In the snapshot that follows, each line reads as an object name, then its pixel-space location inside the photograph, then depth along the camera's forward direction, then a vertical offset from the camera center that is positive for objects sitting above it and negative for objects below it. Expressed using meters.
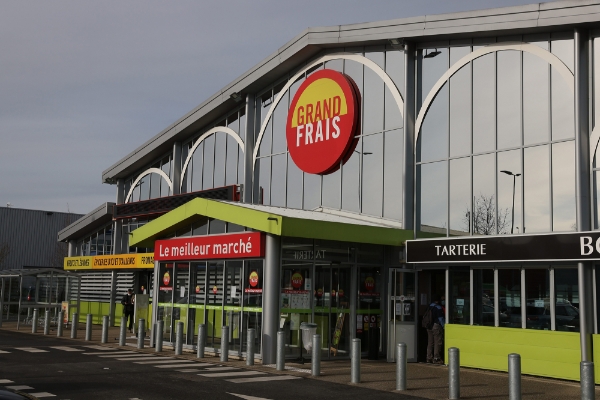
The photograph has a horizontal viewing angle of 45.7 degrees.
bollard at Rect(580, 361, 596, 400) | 11.36 -1.12
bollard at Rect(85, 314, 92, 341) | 24.16 -1.08
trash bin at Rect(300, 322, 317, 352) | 18.12 -0.76
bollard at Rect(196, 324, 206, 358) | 18.98 -1.06
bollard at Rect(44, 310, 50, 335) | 26.88 -1.13
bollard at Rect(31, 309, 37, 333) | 27.69 -1.06
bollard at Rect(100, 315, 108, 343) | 22.84 -1.07
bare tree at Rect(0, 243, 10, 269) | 53.12 +3.16
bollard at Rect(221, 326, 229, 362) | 18.30 -1.11
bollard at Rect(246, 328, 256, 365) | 17.25 -1.20
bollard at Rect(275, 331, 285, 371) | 16.41 -1.08
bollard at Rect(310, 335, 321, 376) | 15.45 -1.23
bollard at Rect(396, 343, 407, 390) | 13.73 -1.17
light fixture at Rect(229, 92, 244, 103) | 26.38 +7.55
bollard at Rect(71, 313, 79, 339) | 24.81 -0.97
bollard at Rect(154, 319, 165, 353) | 20.38 -1.03
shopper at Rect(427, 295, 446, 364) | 18.44 -0.68
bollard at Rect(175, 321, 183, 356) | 19.74 -1.20
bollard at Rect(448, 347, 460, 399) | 12.91 -1.25
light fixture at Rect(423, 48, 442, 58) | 20.27 +7.14
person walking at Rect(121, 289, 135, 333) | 28.62 -0.24
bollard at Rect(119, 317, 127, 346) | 22.11 -1.12
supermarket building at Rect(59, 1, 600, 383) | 16.44 +2.60
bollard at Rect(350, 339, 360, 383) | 14.55 -1.25
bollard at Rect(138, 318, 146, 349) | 21.08 -1.07
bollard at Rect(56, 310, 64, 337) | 25.67 -1.00
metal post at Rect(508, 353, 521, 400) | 11.88 -1.12
